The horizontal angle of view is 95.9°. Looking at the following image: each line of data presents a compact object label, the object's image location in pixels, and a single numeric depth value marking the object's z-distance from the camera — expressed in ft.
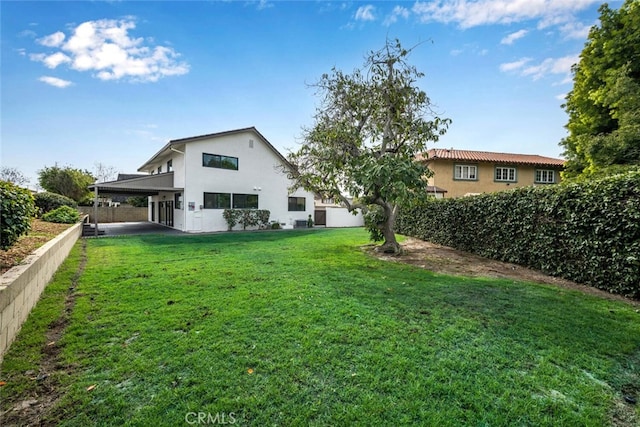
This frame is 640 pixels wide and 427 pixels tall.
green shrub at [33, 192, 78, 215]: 48.98
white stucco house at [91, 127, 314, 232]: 55.21
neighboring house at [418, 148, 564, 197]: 69.72
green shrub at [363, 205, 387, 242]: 34.81
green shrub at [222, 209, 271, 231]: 59.47
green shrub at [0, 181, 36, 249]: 13.64
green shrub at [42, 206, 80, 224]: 40.98
